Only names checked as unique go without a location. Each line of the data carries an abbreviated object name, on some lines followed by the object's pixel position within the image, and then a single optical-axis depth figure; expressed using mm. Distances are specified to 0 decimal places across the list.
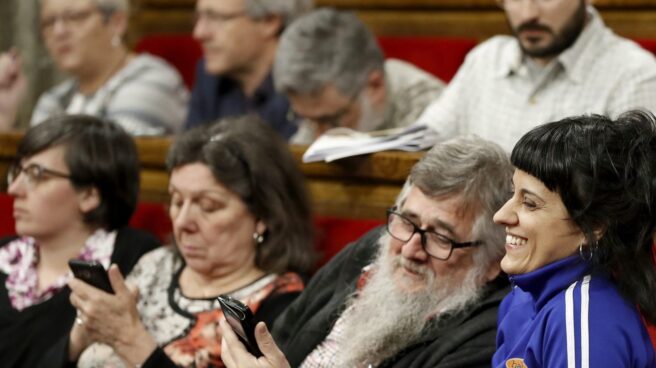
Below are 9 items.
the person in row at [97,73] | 7863
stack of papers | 5465
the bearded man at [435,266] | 4312
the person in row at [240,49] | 7641
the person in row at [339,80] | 6695
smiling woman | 3361
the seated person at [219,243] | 5195
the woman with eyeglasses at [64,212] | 5664
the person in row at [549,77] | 5656
